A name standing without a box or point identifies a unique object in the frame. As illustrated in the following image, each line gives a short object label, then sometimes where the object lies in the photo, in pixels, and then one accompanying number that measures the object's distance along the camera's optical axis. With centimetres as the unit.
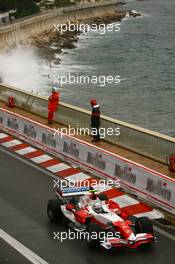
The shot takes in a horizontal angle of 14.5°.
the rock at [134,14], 12829
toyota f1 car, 1427
